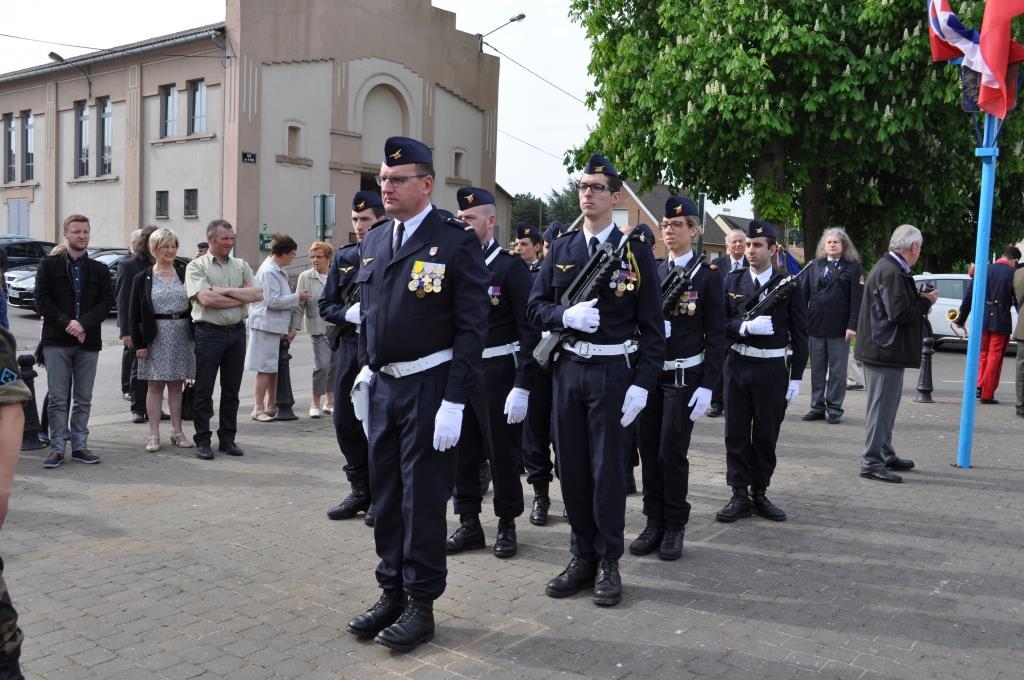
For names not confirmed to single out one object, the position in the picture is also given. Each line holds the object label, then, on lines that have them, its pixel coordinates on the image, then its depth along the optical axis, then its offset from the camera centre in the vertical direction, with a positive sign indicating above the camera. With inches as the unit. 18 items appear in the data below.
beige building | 1146.0 +176.9
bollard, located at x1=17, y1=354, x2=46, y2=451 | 330.6 -65.8
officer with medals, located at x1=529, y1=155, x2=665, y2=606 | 194.4 -24.1
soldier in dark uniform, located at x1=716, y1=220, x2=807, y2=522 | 259.3 -30.1
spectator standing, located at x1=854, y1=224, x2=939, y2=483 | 311.1 -20.1
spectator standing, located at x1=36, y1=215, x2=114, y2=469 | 310.0 -28.7
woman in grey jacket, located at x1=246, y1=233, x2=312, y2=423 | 388.2 -28.5
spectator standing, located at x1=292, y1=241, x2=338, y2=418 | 409.7 -32.4
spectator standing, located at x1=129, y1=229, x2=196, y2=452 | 331.9 -29.2
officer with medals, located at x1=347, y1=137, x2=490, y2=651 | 170.6 -21.6
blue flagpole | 334.3 -1.7
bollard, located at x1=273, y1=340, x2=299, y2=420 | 410.9 -61.2
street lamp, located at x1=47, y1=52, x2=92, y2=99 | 1330.0 +254.2
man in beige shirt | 328.5 -27.7
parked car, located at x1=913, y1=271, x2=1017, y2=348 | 814.5 -21.2
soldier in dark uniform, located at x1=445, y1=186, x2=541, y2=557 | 228.4 -29.9
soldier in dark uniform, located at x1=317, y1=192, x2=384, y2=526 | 251.6 -34.7
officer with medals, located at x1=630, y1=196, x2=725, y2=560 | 224.5 -28.4
